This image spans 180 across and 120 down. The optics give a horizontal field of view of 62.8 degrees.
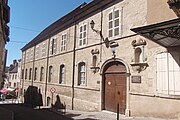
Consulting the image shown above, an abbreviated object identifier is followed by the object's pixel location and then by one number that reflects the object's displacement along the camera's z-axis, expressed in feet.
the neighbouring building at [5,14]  25.54
